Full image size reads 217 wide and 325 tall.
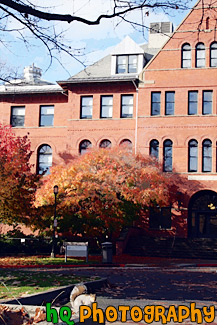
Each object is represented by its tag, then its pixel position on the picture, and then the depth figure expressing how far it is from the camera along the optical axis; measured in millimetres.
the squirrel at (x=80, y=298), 7090
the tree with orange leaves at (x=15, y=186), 23391
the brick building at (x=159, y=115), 35969
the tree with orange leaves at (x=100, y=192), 29125
